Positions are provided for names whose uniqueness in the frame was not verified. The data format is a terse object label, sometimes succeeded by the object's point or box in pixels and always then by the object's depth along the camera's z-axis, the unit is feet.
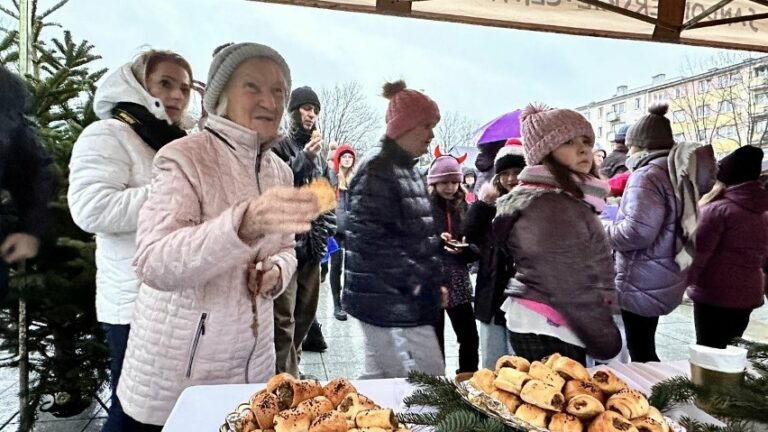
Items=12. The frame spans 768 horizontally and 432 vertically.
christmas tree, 7.18
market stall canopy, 6.45
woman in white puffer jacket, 4.98
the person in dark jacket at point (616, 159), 12.50
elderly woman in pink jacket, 3.43
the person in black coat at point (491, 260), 7.96
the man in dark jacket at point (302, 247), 8.13
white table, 3.24
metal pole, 5.95
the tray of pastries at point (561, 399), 2.79
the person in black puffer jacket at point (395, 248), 6.61
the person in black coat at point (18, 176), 5.69
